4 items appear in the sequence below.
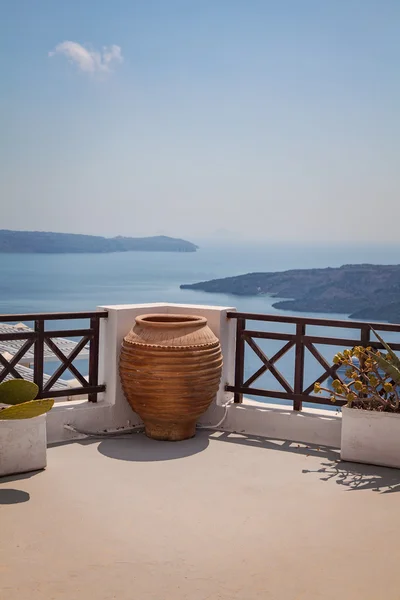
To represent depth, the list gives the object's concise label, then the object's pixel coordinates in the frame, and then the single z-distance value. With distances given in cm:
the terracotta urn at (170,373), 498
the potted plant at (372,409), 464
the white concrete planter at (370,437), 463
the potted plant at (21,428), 429
